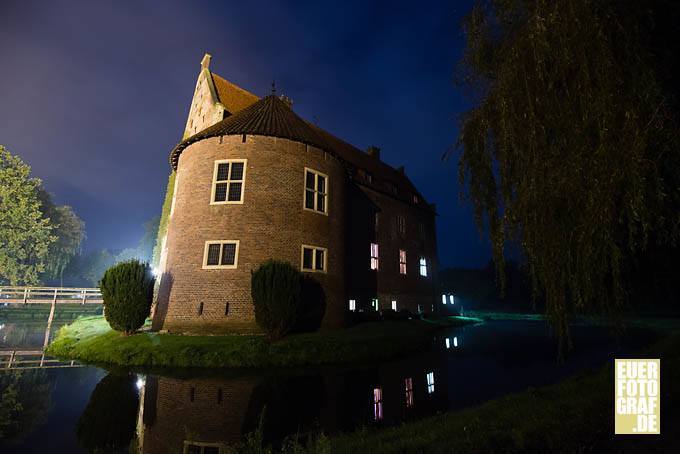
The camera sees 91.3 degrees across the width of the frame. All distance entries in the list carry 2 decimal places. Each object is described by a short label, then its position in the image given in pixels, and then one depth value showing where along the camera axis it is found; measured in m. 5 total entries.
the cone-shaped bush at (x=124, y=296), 13.73
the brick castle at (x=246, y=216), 14.32
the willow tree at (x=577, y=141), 4.07
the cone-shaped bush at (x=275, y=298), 12.60
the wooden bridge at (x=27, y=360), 11.20
